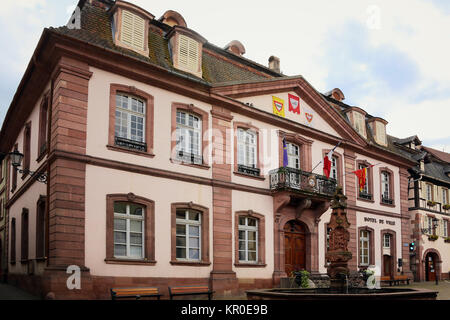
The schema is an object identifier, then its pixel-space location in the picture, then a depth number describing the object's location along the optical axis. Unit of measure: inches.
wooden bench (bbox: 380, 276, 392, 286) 1095.0
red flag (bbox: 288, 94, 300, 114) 984.9
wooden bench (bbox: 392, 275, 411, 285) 1133.7
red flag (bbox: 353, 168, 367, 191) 1027.4
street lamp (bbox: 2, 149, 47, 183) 703.1
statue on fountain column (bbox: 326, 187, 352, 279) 589.3
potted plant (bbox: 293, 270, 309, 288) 843.2
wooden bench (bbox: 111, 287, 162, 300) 604.1
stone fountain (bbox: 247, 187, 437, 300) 570.5
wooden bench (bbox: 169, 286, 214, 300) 662.5
